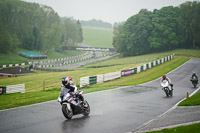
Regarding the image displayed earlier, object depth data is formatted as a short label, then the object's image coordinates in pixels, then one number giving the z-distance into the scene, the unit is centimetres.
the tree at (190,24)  9281
